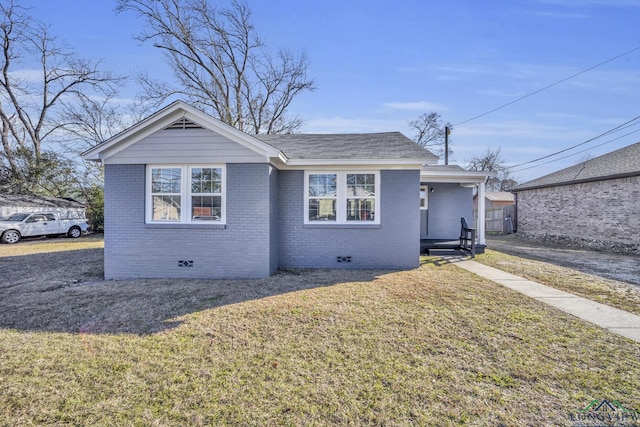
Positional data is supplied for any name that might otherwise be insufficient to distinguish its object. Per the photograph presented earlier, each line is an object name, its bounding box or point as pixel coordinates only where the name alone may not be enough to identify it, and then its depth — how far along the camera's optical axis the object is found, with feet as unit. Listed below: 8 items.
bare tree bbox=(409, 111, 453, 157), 99.50
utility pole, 79.46
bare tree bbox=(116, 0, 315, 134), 72.33
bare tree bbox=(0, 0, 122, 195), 73.41
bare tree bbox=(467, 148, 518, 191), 138.92
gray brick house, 23.44
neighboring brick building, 41.83
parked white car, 49.37
